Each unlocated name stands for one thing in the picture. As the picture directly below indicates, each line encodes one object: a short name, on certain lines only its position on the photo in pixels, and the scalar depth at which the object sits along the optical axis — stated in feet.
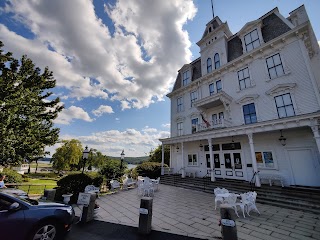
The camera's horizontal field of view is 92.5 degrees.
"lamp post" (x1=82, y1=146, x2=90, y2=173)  38.80
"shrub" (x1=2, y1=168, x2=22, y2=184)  40.28
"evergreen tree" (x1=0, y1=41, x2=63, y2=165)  39.27
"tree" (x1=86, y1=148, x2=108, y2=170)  179.25
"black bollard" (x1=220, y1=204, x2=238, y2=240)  12.77
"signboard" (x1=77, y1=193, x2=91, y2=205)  20.01
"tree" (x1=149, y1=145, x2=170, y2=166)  141.28
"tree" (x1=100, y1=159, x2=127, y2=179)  51.54
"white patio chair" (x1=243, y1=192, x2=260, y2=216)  23.58
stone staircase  26.27
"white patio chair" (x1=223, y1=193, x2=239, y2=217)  24.15
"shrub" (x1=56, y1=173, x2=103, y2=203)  30.65
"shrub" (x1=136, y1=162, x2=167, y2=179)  64.28
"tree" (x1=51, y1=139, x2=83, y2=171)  119.85
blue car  11.63
